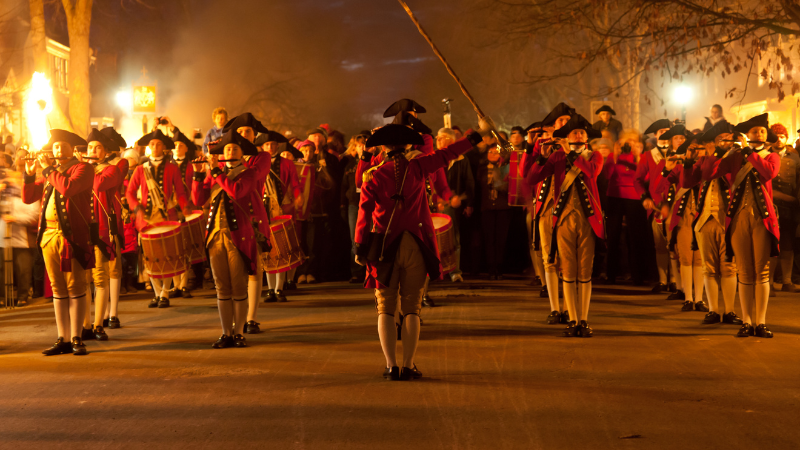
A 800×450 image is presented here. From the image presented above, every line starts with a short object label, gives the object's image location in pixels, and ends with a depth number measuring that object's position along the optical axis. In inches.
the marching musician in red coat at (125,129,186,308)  476.1
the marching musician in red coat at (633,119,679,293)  496.4
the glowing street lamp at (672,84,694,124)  1048.2
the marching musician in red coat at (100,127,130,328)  404.5
